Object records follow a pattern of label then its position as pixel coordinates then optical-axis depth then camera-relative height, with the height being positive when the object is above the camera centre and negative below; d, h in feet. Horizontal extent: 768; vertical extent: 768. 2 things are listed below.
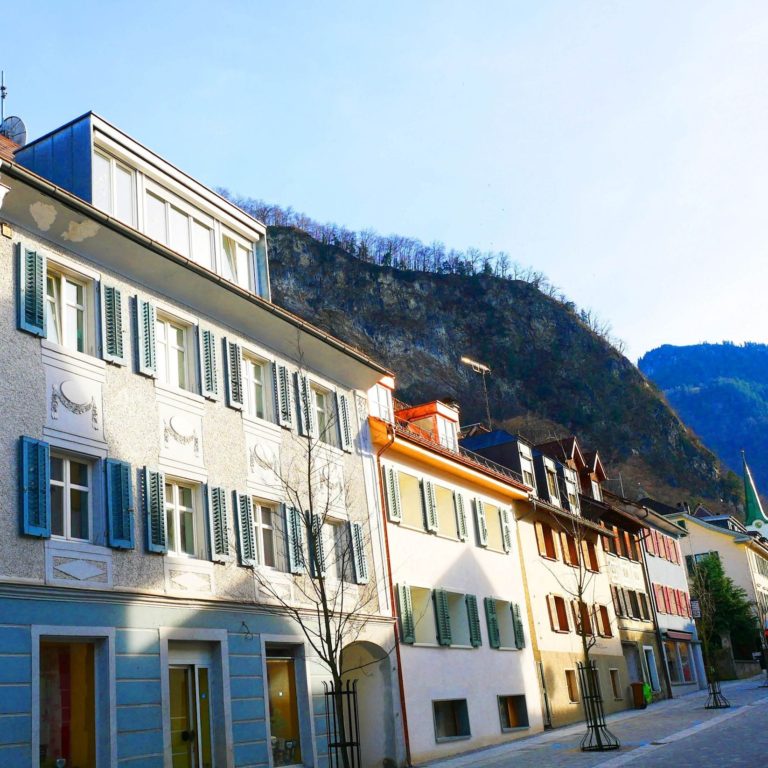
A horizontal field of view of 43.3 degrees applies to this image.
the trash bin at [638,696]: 117.50 -3.56
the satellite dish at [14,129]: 73.36 +43.95
